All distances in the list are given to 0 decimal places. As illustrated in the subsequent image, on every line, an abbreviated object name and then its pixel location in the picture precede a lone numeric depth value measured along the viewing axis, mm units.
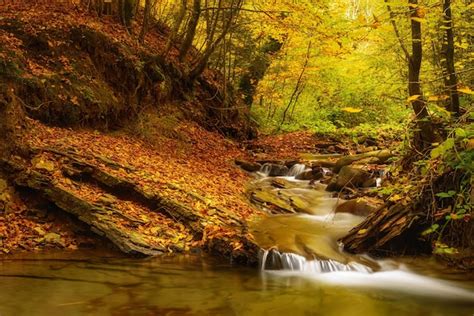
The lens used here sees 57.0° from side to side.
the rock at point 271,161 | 13938
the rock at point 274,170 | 13305
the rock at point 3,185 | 6855
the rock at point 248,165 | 12984
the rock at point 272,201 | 9688
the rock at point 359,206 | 8898
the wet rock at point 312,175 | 12733
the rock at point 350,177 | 10992
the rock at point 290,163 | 13789
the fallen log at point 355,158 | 12680
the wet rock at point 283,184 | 11758
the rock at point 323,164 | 13777
